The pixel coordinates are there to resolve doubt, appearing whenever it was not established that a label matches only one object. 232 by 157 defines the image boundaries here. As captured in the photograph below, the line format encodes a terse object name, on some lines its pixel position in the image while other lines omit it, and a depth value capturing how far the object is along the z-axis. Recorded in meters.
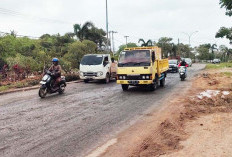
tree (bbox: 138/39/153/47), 45.69
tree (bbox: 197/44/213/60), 110.00
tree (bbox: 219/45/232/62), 99.75
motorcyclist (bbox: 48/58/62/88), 12.02
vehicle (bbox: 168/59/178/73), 29.98
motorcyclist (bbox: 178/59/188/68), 20.19
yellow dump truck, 12.61
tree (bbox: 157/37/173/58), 79.44
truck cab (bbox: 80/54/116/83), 17.97
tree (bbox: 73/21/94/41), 41.94
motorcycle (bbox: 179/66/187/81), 19.48
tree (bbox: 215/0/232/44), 41.28
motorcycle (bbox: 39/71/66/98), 11.31
